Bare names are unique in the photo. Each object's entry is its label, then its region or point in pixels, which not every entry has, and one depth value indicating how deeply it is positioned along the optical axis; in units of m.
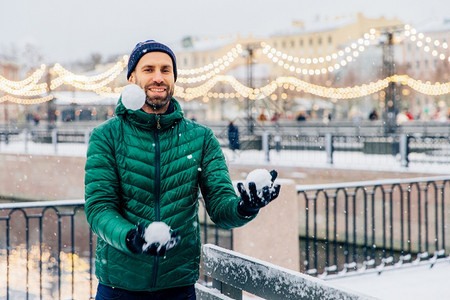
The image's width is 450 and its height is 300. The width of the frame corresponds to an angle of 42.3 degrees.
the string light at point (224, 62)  23.15
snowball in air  2.45
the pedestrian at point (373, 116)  33.78
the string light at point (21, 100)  35.88
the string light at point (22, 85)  29.34
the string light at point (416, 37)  17.39
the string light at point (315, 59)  18.59
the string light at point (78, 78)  25.73
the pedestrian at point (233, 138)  20.56
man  2.47
